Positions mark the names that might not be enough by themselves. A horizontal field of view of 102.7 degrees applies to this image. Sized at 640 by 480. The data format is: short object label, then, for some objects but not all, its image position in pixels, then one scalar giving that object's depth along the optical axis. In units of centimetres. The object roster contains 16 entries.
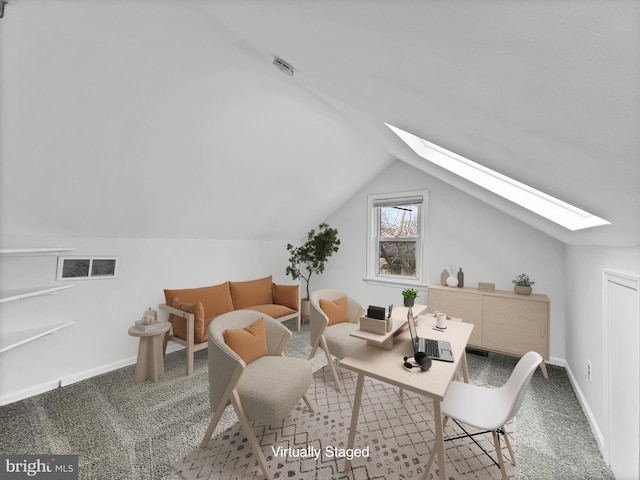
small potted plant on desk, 295
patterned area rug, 187
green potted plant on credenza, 356
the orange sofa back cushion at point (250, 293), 432
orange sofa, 326
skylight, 217
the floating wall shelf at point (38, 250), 227
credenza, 327
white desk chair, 162
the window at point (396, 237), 486
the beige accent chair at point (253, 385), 188
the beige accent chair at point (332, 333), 289
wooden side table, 298
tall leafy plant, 518
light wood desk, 160
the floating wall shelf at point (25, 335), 234
